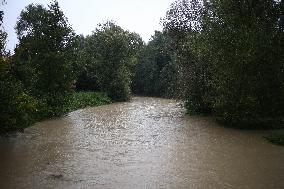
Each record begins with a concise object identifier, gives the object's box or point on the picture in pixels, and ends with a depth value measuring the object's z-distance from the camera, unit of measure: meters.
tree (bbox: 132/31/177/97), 59.44
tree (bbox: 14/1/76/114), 25.98
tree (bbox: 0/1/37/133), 14.46
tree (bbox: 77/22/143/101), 45.56
